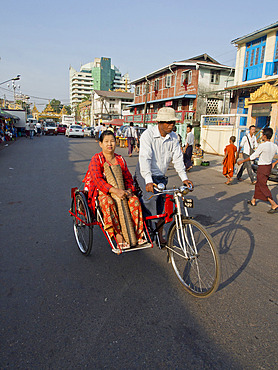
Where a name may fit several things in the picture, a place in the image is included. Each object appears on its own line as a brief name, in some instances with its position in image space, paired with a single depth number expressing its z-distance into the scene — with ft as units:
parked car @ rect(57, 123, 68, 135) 132.09
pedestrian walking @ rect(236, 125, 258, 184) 29.04
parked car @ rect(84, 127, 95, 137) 122.51
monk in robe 28.71
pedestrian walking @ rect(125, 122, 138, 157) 49.43
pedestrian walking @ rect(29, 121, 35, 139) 93.56
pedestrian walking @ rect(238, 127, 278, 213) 19.30
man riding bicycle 10.50
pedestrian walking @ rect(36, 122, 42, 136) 111.49
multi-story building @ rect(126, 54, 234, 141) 84.38
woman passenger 10.26
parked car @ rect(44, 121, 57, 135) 125.49
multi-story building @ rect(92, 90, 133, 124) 176.96
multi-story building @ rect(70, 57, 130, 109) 312.71
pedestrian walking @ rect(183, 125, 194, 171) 35.62
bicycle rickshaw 8.70
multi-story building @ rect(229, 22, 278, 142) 45.54
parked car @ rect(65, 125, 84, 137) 103.55
